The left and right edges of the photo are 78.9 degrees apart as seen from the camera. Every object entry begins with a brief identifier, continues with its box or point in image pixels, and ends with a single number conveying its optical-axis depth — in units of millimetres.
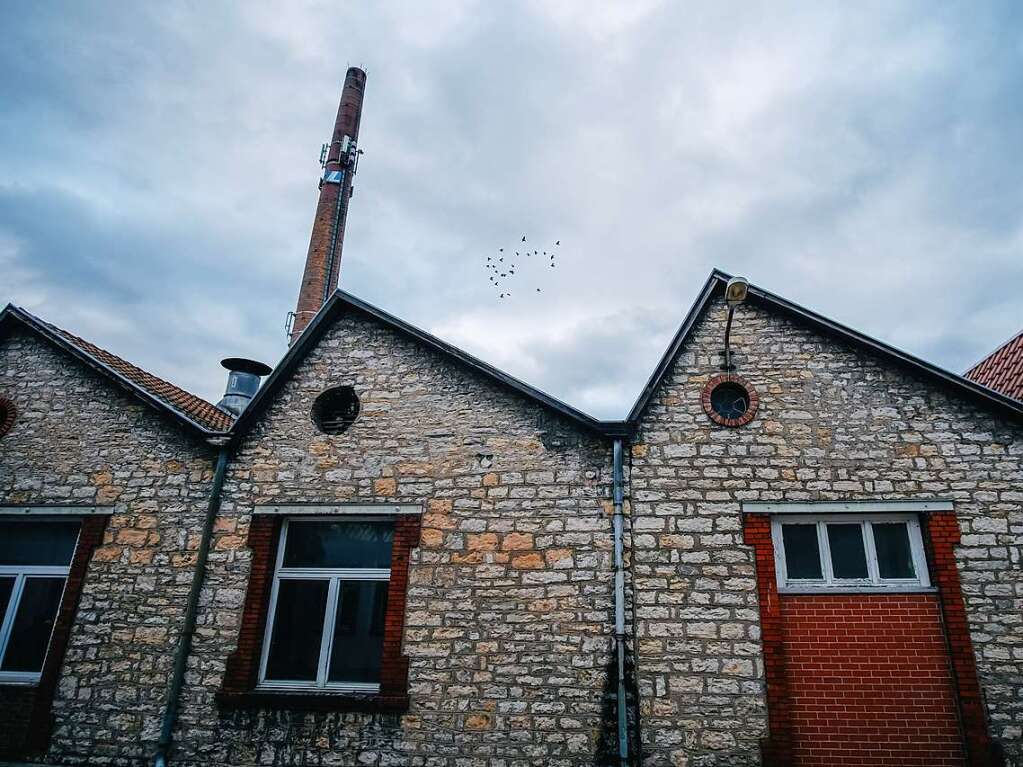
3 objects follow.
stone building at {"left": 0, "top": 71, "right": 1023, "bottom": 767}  6324
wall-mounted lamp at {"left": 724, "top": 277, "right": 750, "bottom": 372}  6512
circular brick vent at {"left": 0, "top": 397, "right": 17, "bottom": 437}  8414
